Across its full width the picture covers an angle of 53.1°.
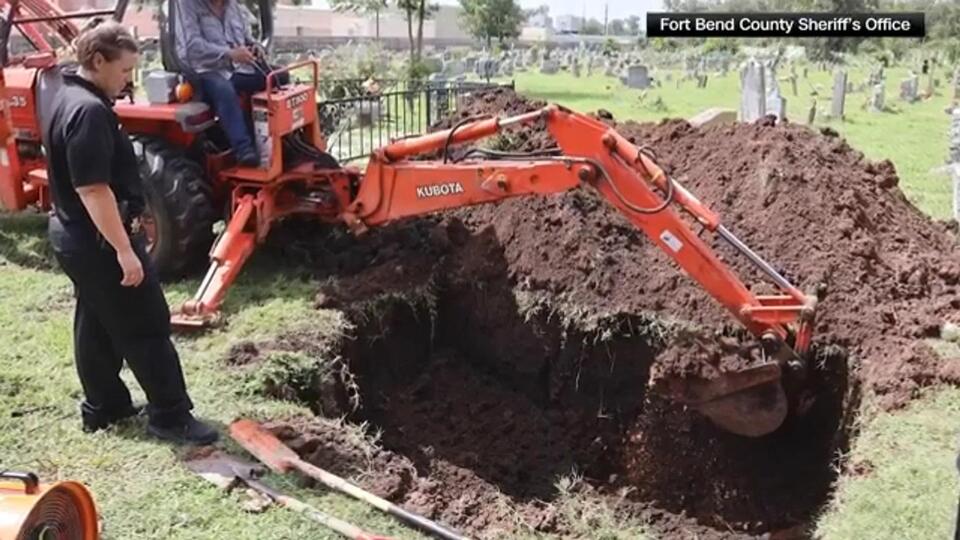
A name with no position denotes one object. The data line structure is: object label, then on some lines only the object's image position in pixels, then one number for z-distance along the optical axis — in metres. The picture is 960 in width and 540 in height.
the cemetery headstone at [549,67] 35.27
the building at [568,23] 122.56
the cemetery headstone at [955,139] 10.45
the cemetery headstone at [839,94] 17.00
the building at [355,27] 75.62
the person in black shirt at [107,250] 4.07
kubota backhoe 5.37
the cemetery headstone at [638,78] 24.86
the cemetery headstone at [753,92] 12.48
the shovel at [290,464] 4.01
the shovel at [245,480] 3.86
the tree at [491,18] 37.12
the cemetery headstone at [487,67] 28.08
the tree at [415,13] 25.47
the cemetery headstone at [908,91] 20.80
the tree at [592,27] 114.49
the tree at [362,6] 27.17
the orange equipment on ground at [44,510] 2.96
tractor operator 6.33
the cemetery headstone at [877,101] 18.39
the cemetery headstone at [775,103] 13.44
